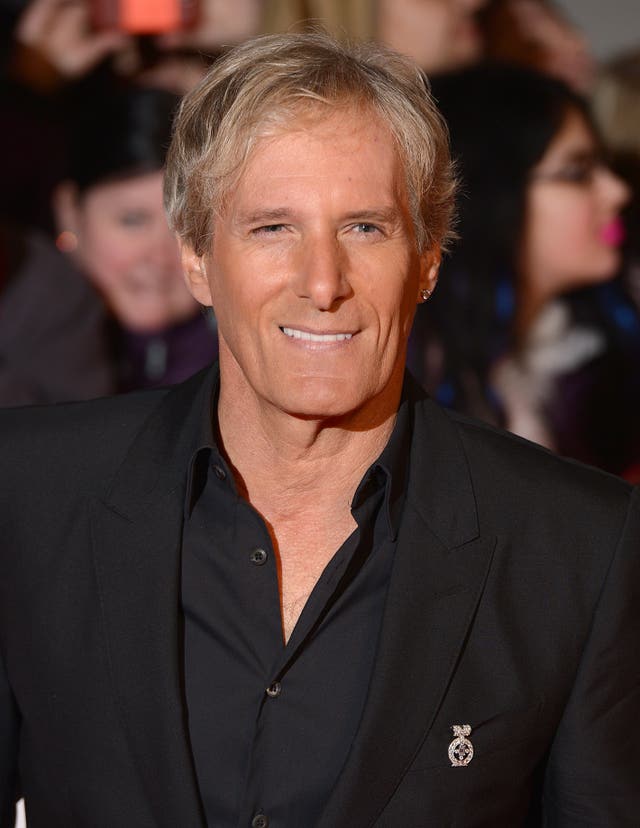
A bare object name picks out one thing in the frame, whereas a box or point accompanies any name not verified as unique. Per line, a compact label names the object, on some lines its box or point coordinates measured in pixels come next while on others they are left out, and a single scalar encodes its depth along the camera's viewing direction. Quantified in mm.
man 3133
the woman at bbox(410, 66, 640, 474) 7050
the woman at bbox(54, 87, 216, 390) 6692
